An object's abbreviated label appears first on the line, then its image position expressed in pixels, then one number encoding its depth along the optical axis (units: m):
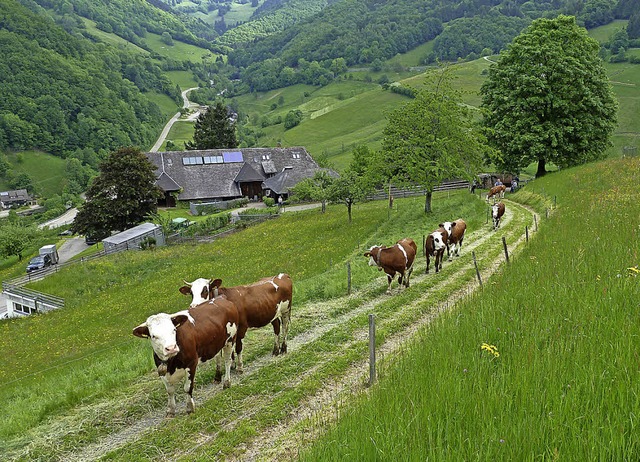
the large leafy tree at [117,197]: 53.69
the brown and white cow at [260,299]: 10.18
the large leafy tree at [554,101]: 37.03
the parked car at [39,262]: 51.59
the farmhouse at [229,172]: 70.00
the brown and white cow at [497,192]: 37.96
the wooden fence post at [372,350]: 7.81
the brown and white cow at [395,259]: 15.40
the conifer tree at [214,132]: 97.62
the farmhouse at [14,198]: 126.38
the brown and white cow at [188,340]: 7.96
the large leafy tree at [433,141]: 30.55
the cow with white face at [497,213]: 24.78
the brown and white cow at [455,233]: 19.36
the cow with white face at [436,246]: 17.62
